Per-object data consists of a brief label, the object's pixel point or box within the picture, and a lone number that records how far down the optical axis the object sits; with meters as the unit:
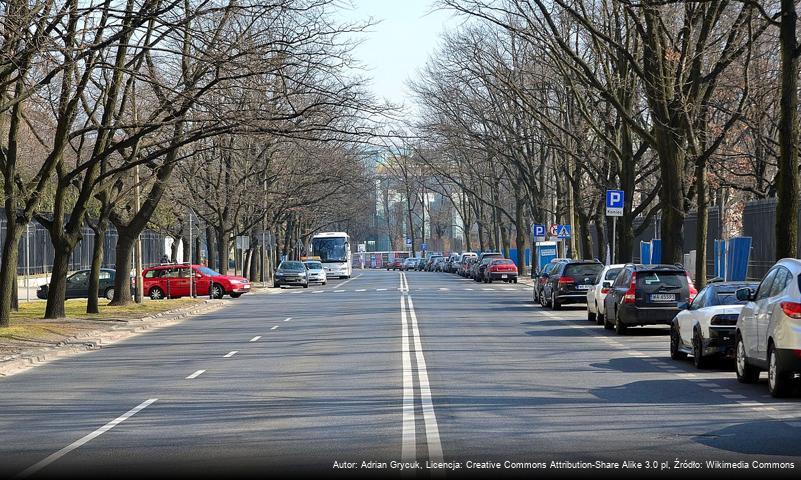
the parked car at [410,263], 138.38
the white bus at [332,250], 93.81
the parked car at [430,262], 127.53
